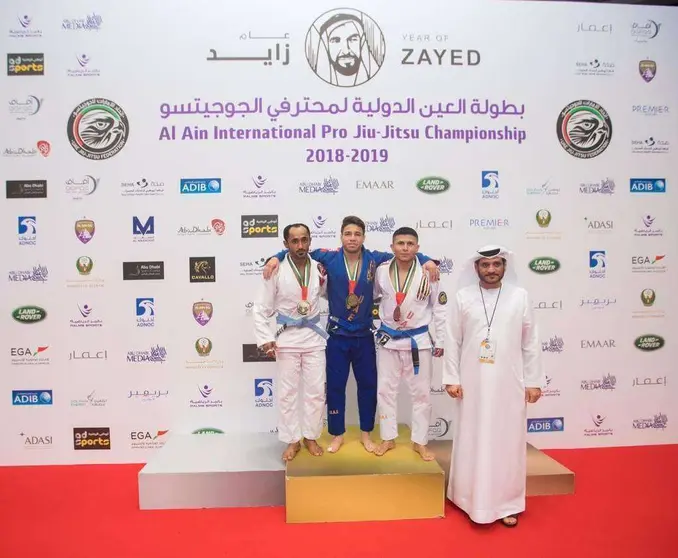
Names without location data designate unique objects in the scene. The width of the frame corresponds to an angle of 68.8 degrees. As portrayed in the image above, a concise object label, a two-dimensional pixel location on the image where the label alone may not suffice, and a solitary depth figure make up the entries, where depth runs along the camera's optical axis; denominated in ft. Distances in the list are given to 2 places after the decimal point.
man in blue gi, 10.89
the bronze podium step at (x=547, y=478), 11.08
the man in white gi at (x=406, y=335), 10.85
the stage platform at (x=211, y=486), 10.69
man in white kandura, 9.71
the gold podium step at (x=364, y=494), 10.01
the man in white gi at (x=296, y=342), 10.94
